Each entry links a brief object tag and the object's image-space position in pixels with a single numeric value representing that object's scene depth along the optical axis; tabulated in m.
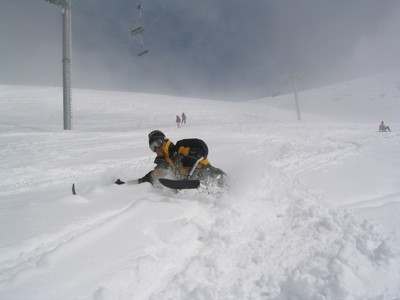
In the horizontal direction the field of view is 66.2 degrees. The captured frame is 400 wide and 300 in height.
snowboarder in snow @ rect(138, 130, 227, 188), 4.71
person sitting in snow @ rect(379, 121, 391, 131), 16.54
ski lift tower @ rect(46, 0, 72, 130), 16.22
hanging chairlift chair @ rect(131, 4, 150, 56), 15.90
